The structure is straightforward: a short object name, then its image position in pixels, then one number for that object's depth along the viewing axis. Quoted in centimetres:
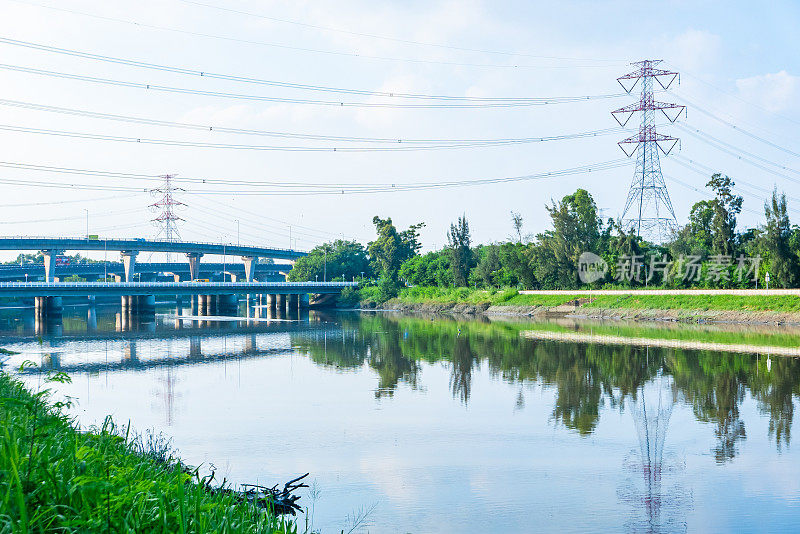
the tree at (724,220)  6831
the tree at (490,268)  9794
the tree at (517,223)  10644
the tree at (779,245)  5950
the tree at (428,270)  10950
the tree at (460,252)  10469
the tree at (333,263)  13162
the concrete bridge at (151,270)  13525
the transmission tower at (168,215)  13312
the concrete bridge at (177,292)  7750
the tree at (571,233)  8525
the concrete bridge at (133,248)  10756
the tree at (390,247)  12038
